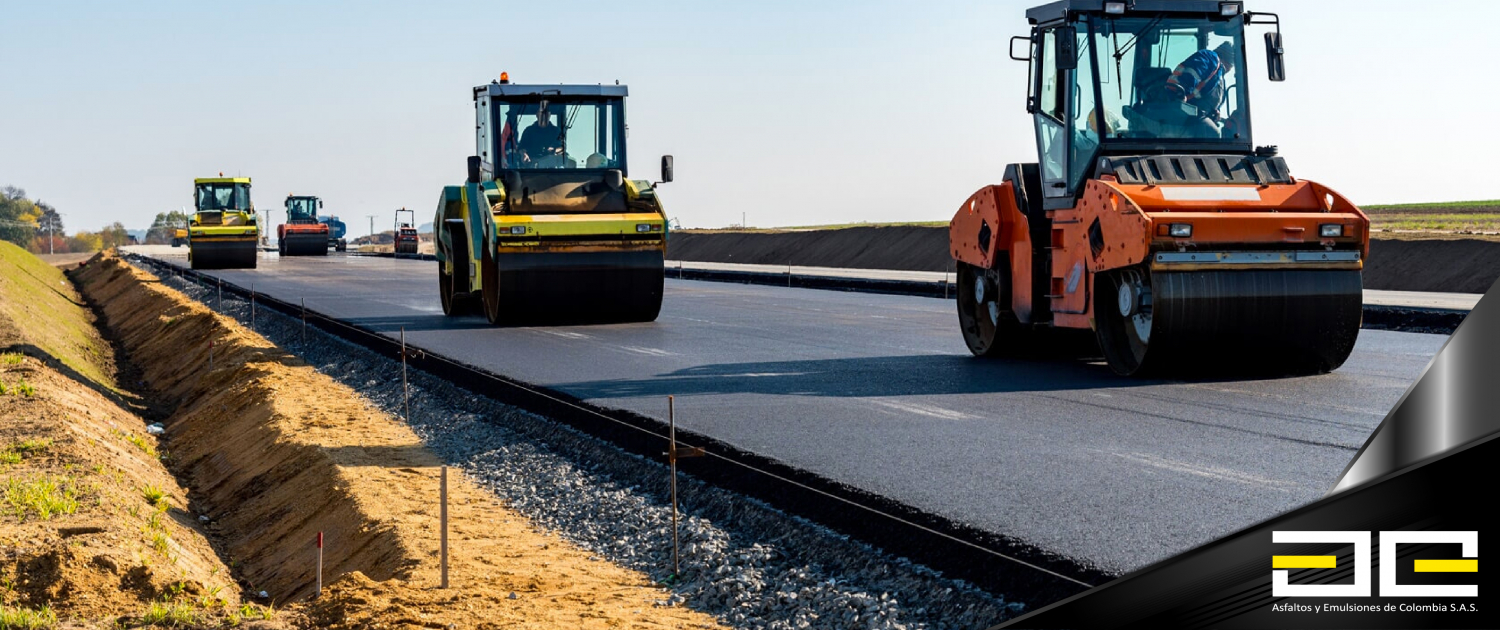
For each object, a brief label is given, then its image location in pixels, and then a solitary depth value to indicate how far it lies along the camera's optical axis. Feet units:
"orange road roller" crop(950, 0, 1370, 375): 39.81
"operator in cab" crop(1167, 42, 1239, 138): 44.21
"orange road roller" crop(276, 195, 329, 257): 218.38
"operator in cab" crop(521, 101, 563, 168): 67.97
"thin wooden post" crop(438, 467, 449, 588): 23.04
